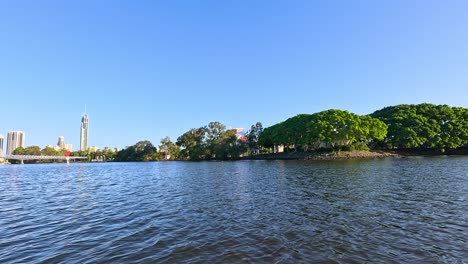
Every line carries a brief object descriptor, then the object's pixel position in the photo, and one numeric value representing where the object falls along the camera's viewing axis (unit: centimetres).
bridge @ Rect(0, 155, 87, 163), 16520
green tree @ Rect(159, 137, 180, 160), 18560
